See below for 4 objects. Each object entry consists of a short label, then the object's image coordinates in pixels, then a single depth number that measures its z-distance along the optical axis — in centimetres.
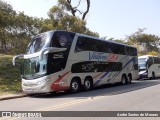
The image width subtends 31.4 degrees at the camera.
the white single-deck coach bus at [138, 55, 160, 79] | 3191
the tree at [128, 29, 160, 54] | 7112
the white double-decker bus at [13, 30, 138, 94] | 1563
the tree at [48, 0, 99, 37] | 4175
